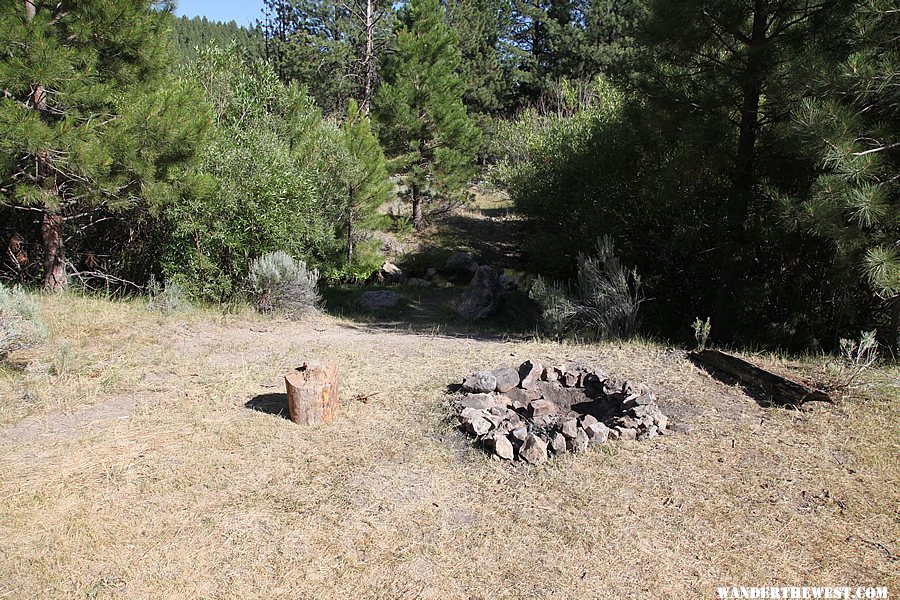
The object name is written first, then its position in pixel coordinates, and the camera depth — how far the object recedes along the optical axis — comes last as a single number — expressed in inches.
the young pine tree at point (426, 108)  633.0
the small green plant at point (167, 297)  312.3
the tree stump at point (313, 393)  181.2
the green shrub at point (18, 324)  203.9
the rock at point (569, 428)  166.4
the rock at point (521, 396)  198.2
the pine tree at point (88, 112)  260.5
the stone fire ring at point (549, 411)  165.6
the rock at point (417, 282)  574.2
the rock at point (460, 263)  605.9
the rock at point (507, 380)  201.0
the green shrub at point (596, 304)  295.6
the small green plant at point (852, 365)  190.7
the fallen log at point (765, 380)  189.0
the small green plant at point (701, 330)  233.1
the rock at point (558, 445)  163.6
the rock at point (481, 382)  197.9
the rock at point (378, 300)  473.8
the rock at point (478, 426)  171.5
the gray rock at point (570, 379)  204.7
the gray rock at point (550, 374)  206.7
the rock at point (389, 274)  593.6
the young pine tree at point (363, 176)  514.3
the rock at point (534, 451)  160.6
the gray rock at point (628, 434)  171.5
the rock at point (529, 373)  202.4
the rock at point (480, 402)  187.2
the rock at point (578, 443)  164.9
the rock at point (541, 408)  191.3
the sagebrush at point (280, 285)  343.6
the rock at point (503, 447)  162.6
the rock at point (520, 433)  167.3
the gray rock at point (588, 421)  172.7
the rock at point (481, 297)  439.2
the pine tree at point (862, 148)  205.6
